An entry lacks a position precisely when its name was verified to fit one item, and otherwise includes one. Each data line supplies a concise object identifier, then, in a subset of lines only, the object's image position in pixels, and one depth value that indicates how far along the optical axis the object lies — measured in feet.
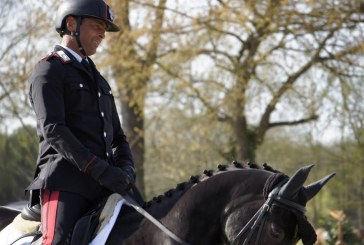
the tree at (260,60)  101.19
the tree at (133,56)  110.42
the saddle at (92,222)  28.09
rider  28.40
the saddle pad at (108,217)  28.14
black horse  25.77
